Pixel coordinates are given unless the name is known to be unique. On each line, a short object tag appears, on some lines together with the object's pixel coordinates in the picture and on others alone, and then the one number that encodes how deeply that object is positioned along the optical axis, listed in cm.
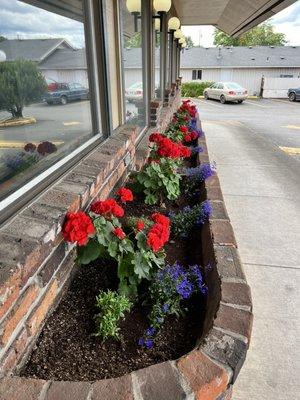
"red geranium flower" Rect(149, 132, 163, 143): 290
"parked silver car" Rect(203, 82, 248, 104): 2072
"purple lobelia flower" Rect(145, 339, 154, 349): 138
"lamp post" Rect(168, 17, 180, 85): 695
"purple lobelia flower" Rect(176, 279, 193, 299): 159
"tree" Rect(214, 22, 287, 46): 4188
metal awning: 617
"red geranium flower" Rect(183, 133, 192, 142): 420
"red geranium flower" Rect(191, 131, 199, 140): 458
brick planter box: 101
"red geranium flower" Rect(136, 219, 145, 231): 161
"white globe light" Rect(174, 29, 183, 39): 823
